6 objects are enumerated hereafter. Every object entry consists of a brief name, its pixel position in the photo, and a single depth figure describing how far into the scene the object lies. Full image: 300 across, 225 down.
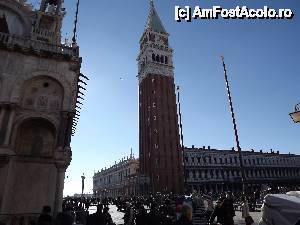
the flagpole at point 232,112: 21.12
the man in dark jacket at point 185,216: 5.16
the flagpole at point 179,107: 31.42
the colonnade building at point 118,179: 78.12
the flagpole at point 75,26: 18.11
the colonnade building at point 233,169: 67.38
